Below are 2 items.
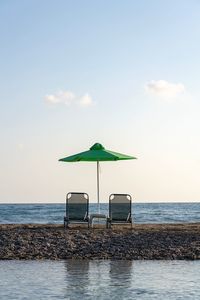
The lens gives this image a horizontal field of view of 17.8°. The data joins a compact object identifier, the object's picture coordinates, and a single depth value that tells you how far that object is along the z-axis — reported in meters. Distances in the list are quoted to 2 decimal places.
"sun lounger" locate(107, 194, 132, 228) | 16.22
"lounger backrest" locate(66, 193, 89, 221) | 16.25
